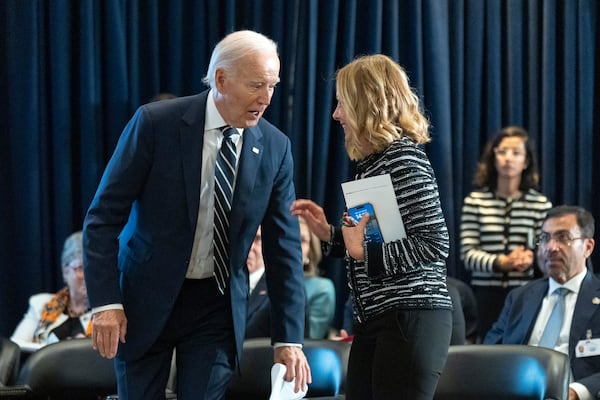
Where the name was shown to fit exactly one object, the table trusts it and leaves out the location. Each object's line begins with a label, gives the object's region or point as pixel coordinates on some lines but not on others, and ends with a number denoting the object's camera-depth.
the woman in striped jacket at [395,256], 4.53
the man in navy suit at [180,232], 4.91
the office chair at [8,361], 7.02
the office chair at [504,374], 6.08
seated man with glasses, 7.78
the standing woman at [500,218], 9.34
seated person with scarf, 8.50
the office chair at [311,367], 6.47
